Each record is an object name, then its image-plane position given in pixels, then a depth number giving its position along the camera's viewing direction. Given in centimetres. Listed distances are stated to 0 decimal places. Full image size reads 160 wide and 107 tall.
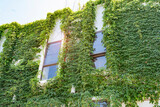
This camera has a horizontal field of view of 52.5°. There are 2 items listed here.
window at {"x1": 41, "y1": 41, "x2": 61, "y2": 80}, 689
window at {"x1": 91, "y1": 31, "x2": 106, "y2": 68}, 617
